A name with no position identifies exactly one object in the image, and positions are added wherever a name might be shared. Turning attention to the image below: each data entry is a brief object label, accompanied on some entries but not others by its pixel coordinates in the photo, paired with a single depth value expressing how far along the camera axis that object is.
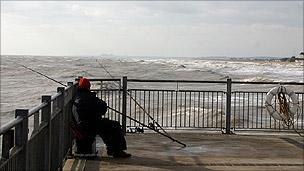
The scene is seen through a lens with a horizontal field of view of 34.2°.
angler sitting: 7.42
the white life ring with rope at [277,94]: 10.78
